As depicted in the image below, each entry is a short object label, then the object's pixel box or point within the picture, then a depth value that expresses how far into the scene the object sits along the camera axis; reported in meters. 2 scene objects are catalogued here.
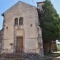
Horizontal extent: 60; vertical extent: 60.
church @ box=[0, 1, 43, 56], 10.49
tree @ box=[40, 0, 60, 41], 10.84
